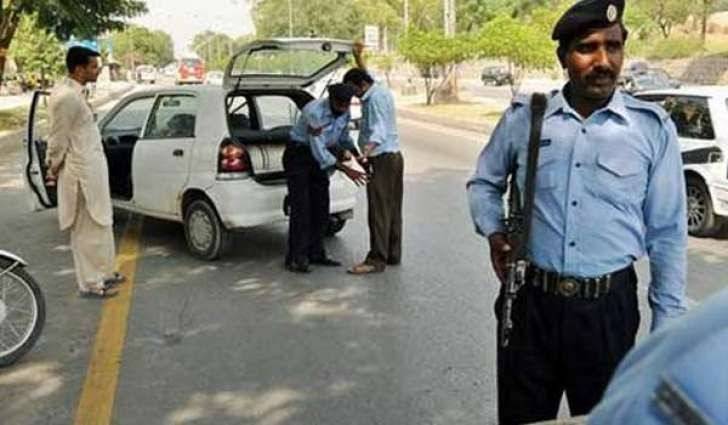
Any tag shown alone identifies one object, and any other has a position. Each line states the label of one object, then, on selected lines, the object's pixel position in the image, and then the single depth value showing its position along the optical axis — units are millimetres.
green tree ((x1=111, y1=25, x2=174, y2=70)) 112356
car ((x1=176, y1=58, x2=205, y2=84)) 60688
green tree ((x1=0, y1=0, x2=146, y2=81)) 19234
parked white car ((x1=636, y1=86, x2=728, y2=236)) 7809
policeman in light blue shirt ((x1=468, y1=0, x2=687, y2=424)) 2557
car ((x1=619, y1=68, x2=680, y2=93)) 29891
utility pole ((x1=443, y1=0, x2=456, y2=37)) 29675
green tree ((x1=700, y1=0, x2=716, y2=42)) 52375
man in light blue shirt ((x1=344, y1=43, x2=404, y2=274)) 6613
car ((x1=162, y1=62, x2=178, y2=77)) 93031
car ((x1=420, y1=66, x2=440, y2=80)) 31066
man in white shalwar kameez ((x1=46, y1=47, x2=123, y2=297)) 5871
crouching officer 6633
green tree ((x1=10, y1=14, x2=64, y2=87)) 38844
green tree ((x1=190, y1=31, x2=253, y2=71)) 123925
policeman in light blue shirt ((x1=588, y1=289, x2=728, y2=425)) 1006
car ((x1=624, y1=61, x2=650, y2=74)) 34412
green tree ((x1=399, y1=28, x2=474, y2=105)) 28309
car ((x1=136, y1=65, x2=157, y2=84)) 75588
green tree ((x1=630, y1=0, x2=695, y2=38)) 60906
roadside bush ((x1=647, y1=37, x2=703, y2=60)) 49438
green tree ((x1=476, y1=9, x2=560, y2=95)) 23391
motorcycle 4852
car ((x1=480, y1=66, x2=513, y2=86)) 50038
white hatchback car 6961
